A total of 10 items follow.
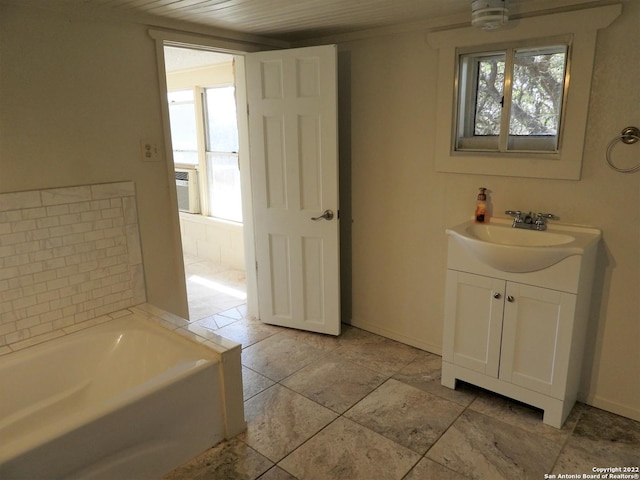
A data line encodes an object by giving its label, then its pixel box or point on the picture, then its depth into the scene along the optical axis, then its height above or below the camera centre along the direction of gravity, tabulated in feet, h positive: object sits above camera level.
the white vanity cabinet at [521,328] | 6.98 -3.09
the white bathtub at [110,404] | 5.39 -3.61
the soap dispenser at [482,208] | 8.41 -1.29
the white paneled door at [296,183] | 9.62 -0.96
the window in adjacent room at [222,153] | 15.67 -0.45
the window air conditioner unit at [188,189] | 17.11 -1.82
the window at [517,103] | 7.18 +0.59
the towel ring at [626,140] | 6.91 -0.08
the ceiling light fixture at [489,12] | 6.95 +1.86
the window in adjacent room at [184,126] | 16.93 +0.54
